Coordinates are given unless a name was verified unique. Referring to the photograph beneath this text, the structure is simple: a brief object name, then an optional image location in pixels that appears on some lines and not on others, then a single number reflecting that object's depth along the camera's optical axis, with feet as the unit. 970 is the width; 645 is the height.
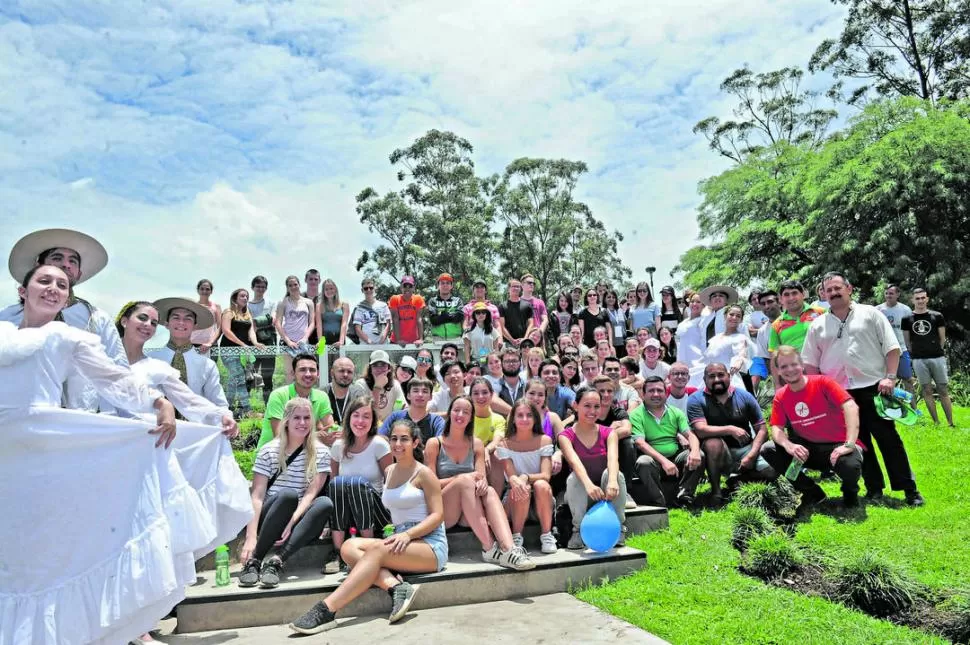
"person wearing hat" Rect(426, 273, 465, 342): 32.17
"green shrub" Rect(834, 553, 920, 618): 13.91
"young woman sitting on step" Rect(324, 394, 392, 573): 17.44
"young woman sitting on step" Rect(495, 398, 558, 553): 18.57
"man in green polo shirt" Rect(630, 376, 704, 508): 21.48
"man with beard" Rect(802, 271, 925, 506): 20.61
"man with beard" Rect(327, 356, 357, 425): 22.48
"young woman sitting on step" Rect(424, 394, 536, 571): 17.31
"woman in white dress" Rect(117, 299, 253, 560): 14.15
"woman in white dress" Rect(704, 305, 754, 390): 27.27
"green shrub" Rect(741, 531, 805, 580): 16.24
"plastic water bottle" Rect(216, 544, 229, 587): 15.98
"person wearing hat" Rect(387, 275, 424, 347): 32.30
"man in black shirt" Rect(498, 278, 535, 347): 33.40
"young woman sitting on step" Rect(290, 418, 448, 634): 14.93
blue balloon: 17.78
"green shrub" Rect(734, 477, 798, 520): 19.71
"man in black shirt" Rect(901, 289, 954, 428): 31.53
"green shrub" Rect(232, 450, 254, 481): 24.27
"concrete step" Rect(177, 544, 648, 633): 15.16
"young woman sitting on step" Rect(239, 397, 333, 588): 16.53
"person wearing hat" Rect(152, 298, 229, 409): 16.97
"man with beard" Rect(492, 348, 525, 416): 24.79
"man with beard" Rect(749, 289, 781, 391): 28.07
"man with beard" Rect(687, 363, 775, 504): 22.02
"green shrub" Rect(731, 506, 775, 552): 18.13
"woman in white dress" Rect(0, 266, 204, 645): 10.23
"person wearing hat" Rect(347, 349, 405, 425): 23.34
